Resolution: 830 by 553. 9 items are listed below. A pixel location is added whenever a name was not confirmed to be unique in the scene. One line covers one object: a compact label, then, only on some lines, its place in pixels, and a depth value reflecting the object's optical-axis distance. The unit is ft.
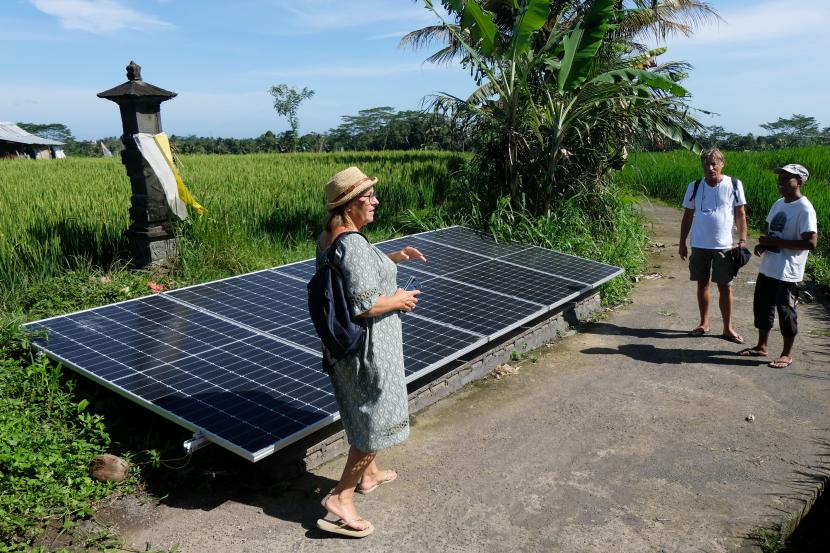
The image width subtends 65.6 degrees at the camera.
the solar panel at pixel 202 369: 11.80
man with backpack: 20.01
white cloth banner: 22.24
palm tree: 28.60
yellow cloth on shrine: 22.86
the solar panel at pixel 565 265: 23.15
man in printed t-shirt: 17.74
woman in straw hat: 9.75
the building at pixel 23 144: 126.52
